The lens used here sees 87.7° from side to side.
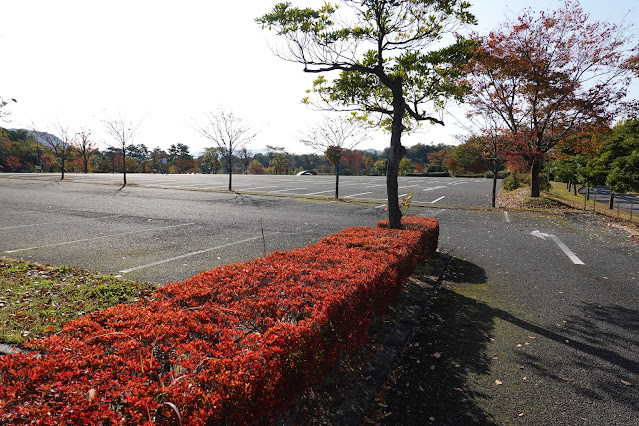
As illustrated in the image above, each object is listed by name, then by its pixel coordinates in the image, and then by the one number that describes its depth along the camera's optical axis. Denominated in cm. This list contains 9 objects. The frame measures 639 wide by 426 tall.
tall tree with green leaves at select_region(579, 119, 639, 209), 1413
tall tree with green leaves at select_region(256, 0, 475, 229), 608
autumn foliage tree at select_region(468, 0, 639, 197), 1373
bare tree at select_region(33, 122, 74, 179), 2874
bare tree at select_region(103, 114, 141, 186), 2417
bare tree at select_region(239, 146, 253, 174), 6888
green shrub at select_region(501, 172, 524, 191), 2362
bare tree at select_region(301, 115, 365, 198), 1790
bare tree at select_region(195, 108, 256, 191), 2200
